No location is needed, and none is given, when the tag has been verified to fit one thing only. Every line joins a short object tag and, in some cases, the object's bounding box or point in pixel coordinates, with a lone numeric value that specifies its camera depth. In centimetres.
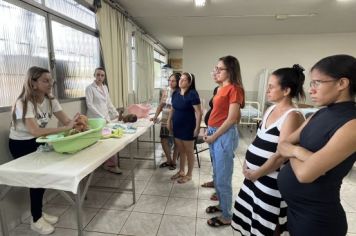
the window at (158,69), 764
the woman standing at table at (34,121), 159
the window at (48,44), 185
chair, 338
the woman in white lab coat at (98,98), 275
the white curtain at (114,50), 336
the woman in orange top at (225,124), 170
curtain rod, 358
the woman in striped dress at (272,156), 116
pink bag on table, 339
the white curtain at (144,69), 534
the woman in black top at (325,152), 75
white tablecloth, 128
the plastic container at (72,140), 146
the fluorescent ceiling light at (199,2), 349
